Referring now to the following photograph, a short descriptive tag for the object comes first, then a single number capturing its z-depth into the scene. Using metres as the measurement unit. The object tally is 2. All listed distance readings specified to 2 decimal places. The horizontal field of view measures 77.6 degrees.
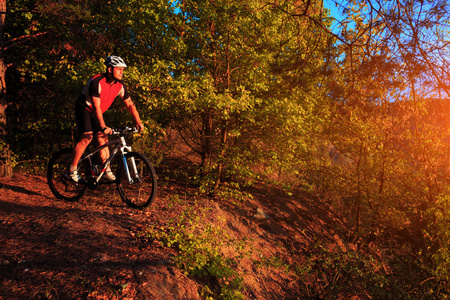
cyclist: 3.92
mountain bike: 4.14
